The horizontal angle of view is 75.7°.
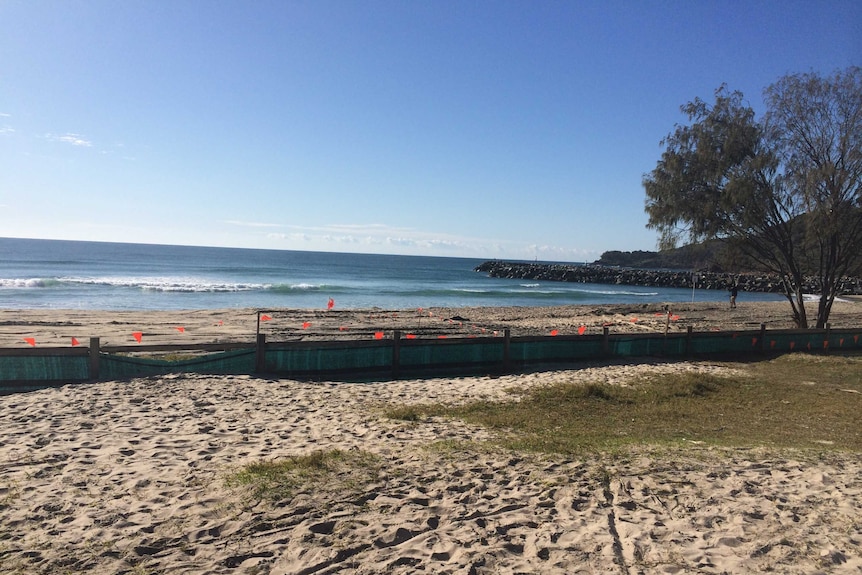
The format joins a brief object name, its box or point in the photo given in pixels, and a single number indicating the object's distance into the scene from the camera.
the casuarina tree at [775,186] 17.19
